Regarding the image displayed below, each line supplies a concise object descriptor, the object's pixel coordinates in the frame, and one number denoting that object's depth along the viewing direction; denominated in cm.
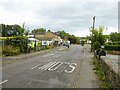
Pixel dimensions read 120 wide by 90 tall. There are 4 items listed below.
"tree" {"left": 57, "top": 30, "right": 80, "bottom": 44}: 5768
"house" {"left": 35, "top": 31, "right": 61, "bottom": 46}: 4012
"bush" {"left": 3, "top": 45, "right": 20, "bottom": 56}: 1290
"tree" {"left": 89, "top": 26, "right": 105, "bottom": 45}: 2002
